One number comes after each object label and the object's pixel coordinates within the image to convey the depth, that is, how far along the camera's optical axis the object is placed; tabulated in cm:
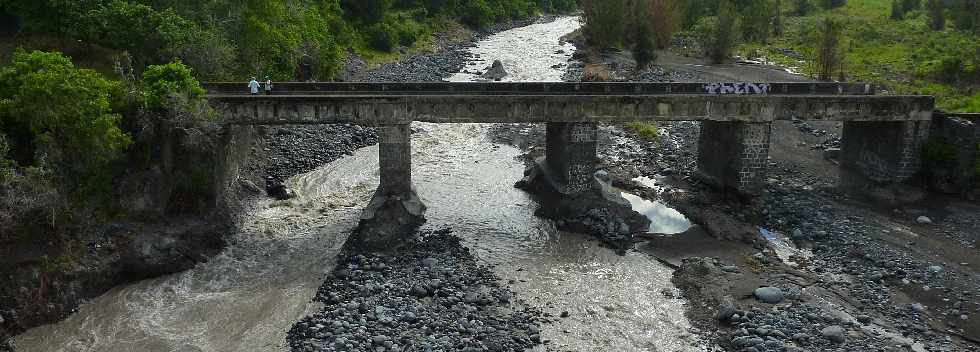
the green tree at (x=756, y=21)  11321
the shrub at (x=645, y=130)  5758
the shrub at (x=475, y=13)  12975
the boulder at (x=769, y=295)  3112
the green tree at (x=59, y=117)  3005
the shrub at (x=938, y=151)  4378
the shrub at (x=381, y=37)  9600
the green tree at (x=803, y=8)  14788
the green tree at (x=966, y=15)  9788
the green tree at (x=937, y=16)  10425
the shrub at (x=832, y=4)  14775
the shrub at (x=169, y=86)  3547
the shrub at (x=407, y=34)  10231
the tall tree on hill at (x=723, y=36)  9650
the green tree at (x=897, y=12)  12231
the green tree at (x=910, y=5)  12591
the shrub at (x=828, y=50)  7462
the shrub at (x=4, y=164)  2877
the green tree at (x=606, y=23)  10006
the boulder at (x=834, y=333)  2802
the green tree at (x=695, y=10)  12356
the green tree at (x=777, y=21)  12075
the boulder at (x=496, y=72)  8025
